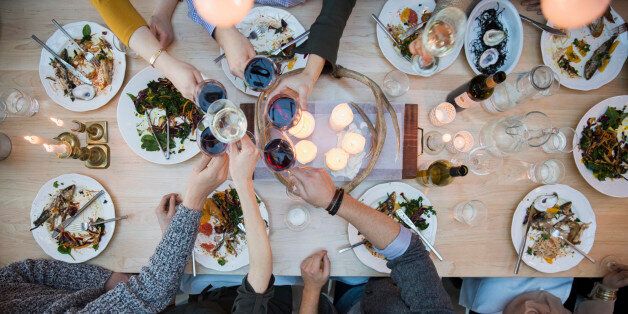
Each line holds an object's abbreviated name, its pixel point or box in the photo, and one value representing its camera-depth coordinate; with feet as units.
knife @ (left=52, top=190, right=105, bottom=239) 5.18
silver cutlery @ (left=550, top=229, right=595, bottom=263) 5.35
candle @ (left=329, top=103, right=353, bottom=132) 4.85
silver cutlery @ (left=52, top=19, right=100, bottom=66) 5.24
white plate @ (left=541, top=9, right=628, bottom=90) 5.37
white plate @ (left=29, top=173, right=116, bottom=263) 5.24
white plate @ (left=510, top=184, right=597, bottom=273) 5.35
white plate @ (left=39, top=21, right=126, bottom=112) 5.24
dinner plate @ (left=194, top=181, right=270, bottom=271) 5.17
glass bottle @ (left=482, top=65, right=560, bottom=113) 4.81
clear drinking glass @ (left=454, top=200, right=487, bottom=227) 5.27
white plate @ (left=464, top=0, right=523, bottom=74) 5.20
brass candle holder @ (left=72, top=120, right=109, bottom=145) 5.28
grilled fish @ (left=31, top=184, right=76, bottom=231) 5.22
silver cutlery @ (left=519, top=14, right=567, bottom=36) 5.29
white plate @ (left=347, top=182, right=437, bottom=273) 5.22
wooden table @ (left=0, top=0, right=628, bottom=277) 5.33
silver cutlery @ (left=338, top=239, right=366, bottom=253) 5.23
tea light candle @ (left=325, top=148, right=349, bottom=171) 4.95
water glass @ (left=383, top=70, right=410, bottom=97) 5.20
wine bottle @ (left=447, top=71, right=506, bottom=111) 4.92
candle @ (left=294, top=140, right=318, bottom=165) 4.97
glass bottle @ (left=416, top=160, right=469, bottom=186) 5.14
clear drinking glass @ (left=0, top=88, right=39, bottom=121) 5.17
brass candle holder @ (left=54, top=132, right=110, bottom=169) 5.16
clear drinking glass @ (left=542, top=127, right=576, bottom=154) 5.23
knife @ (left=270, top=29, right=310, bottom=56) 5.16
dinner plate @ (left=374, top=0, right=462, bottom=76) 5.26
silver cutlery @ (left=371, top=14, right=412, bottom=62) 5.21
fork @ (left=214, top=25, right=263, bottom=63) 5.17
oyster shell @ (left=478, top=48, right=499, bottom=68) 5.30
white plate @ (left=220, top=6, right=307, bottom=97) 5.16
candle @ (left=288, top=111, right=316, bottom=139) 4.87
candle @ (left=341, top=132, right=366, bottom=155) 4.88
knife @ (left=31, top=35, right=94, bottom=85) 5.18
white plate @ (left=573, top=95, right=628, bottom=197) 5.35
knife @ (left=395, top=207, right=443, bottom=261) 5.21
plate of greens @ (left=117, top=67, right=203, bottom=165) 5.19
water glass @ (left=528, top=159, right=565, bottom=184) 5.29
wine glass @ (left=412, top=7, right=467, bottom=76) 4.74
